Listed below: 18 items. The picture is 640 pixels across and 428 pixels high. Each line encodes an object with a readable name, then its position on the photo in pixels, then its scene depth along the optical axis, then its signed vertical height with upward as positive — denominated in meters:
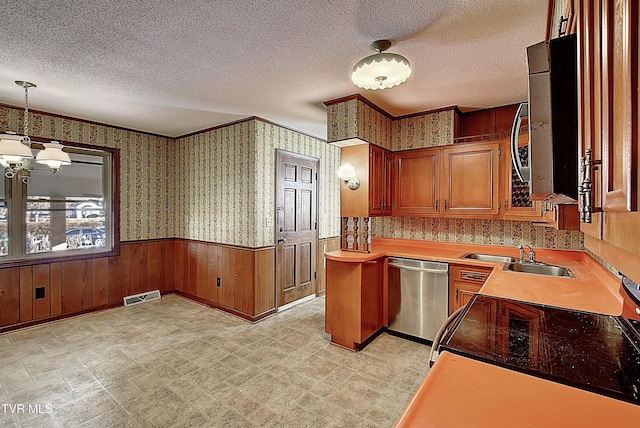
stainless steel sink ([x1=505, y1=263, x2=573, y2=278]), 2.57 -0.50
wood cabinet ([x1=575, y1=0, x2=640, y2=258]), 0.45 +0.17
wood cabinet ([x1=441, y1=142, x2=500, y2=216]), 3.17 +0.36
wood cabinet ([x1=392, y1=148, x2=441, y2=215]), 3.51 +0.37
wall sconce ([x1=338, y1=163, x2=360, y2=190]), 3.29 +0.42
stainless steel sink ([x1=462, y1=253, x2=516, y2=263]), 3.14 -0.48
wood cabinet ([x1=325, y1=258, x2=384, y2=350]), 3.00 -0.91
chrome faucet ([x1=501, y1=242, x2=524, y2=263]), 2.88 -0.38
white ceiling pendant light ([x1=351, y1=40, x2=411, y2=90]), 2.05 +1.01
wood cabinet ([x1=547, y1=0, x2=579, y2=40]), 0.98 +0.87
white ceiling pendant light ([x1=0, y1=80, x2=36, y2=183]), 2.62 +0.57
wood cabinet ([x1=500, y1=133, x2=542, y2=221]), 2.92 +0.19
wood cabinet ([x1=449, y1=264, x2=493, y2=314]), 2.80 -0.65
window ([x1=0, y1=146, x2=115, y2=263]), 3.55 +0.08
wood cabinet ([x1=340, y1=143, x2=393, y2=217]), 3.31 +0.34
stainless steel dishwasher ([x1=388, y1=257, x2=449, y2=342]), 3.01 -0.86
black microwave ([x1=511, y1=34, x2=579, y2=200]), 0.86 +0.28
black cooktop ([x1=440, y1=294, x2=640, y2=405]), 0.93 -0.50
